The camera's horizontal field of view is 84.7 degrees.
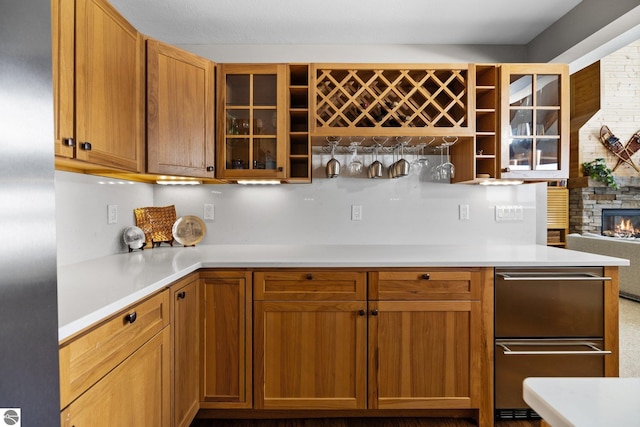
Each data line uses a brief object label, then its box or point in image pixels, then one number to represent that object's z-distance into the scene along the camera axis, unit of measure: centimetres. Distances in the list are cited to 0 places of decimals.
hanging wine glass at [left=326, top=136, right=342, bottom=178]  232
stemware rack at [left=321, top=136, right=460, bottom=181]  228
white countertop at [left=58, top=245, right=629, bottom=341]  111
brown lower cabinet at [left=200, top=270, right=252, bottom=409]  185
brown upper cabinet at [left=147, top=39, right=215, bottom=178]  187
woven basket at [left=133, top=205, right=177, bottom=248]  233
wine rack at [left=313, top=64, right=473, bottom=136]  215
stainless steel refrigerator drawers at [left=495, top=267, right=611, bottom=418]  185
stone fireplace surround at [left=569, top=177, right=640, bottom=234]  680
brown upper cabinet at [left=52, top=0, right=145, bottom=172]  124
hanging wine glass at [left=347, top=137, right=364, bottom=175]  227
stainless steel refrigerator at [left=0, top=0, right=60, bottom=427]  44
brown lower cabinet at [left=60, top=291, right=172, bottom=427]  92
